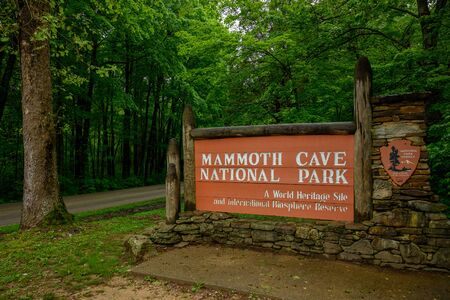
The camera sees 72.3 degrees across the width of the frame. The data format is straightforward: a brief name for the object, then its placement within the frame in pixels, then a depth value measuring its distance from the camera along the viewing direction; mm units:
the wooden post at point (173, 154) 5973
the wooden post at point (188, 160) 5922
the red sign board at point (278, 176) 4820
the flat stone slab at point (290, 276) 3609
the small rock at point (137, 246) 5073
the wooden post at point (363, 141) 4602
